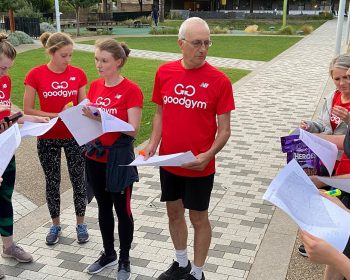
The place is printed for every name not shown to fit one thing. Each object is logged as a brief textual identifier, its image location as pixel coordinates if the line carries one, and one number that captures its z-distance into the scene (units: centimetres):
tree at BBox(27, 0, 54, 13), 4341
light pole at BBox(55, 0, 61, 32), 1602
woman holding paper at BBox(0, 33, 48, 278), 361
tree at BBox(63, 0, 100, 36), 3002
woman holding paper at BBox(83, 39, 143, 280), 345
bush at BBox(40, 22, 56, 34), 2874
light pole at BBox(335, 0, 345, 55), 1154
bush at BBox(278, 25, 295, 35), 3281
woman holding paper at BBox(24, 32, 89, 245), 390
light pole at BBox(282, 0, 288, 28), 3584
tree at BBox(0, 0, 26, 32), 2466
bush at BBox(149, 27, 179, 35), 3297
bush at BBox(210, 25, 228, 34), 3366
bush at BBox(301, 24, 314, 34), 3347
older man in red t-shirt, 316
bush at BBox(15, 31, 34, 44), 2447
